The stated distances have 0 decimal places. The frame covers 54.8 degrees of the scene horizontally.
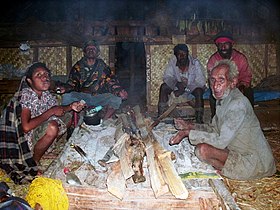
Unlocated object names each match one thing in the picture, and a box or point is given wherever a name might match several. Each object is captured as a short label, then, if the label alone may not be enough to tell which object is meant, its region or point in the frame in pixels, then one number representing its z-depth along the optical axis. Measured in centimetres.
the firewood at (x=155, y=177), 251
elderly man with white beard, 310
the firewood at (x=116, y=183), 254
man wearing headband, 530
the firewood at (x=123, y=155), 265
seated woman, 351
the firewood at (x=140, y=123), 342
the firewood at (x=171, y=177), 247
